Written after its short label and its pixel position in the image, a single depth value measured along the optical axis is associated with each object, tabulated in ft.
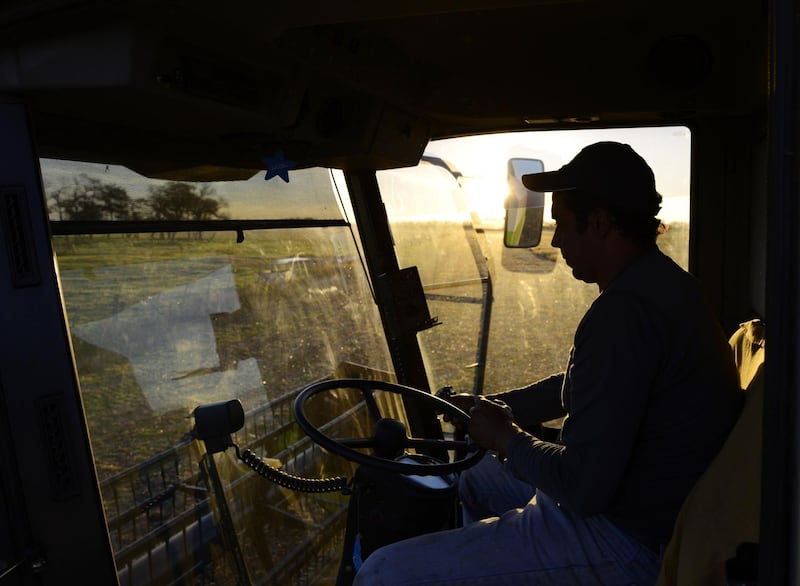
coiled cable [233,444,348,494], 6.66
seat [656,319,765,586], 4.20
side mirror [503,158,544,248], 9.85
